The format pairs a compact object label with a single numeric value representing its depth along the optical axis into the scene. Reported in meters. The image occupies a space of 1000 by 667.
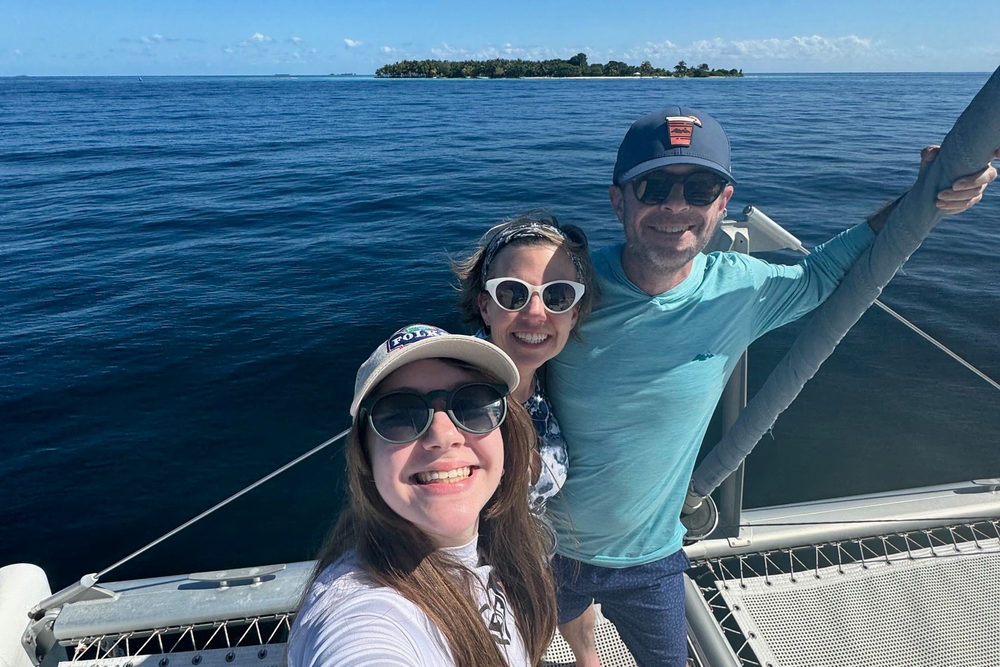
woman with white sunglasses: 1.70
